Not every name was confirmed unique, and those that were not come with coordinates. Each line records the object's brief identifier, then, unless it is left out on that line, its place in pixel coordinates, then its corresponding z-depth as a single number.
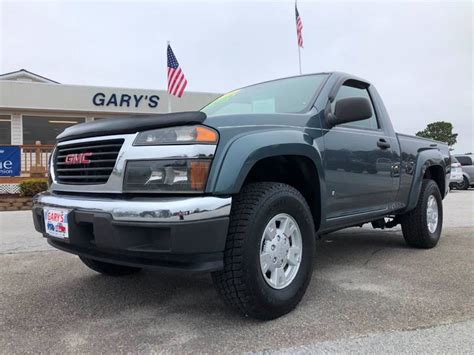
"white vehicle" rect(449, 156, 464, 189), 16.16
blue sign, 12.43
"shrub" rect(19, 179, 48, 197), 11.51
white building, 17.31
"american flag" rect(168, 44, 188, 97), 14.11
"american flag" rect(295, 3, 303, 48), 12.97
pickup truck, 2.43
